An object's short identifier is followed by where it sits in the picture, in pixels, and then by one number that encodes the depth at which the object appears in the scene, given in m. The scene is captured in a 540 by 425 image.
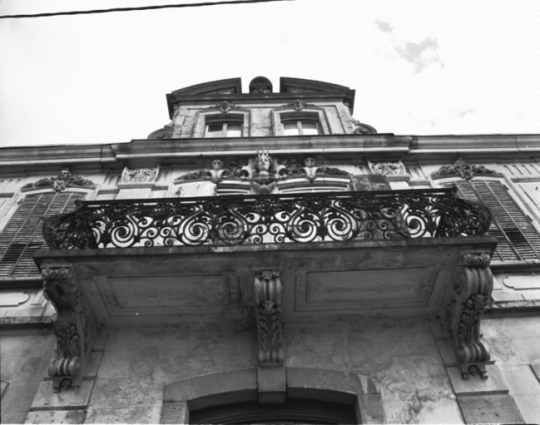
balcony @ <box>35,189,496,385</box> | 5.36
